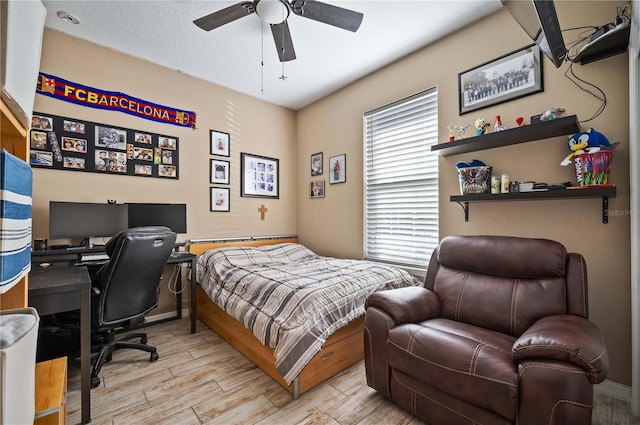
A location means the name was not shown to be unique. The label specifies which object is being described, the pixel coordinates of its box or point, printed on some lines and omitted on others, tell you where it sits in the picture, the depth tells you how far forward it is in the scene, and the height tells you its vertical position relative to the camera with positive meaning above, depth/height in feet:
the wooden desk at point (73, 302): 4.96 -1.64
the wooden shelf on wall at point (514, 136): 6.16 +1.89
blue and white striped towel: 2.35 -0.05
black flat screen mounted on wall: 4.64 +3.36
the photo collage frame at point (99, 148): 8.41 +2.16
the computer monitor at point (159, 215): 9.59 -0.09
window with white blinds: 9.34 +1.12
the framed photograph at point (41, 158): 8.22 +1.62
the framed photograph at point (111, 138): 9.34 +2.56
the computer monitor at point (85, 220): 8.12 -0.22
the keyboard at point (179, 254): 9.39 -1.46
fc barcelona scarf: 8.57 +3.81
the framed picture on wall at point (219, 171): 11.85 +1.78
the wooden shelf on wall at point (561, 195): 5.83 +0.39
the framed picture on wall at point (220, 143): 11.89 +3.01
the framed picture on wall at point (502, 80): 7.18 +3.66
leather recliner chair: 3.81 -2.21
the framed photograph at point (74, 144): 8.76 +2.17
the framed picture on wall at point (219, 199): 11.84 +0.58
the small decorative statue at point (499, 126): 7.22 +2.27
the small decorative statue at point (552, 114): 6.42 +2.28
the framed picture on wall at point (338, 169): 12.22 +1.95
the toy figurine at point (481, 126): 7.63 +2.38
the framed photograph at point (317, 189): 13.32 +1.14
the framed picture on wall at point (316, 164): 13.43 +2.36
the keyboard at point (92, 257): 8.08 -1.31
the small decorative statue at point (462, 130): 8.39 +2.48
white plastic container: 1.86 -1.10
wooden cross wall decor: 13.37 +0.07
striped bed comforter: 6.02 -2.13
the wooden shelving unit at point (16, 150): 3.36 +0.82
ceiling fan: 6.52 +4.84
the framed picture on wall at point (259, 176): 12.79 +1.73
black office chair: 6.39 -1.71
